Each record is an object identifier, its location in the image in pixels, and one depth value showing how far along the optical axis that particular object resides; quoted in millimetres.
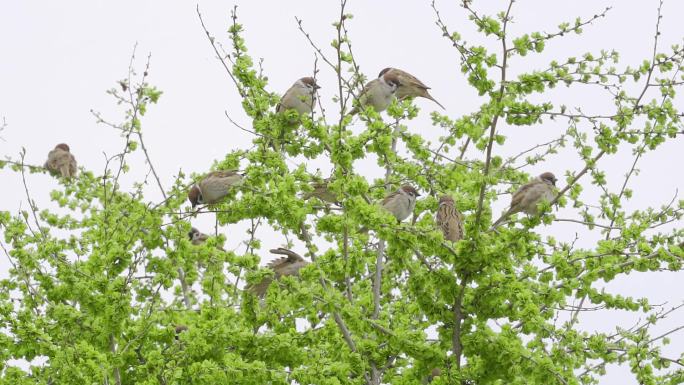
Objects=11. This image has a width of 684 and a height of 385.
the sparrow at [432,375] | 15941
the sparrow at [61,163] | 24392
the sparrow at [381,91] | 20272
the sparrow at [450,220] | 16172
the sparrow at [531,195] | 16297
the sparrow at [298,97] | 17859
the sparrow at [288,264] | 18445
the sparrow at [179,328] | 16703
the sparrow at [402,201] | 18297
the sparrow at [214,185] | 17609
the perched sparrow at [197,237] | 22406
